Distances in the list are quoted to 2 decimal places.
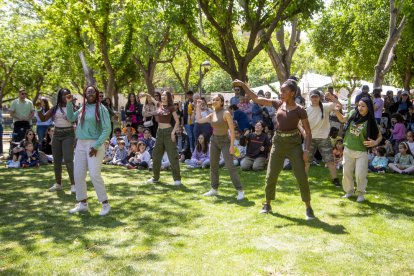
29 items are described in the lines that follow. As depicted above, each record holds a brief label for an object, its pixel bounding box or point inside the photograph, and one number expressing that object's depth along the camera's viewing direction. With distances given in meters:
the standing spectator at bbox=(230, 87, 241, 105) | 13.01
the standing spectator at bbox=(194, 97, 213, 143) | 11.74
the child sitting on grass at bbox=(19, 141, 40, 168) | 11.81
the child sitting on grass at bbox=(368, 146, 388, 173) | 10.30
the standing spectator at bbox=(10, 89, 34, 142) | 12.16
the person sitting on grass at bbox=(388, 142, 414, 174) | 10.05
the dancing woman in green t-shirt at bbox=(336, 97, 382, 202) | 7.04
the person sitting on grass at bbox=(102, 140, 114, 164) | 12.52
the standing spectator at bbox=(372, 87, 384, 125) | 11.84
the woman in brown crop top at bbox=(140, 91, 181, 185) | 8.67
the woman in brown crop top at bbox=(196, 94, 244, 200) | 7.54
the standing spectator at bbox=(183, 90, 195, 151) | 12.84
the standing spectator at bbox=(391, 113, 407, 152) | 11.52
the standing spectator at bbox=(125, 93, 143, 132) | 14.04
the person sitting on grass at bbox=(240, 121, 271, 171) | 10.70
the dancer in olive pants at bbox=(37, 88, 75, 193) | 7.71
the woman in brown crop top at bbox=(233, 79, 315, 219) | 6.03
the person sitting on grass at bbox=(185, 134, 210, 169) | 11.51
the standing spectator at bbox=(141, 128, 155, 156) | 12.09
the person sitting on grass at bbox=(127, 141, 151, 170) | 11.28
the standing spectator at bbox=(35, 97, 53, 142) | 13.17
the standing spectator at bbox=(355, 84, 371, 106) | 11.09
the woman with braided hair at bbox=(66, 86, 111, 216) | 6.36
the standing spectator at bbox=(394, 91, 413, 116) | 13.27
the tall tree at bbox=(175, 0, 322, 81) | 12.58
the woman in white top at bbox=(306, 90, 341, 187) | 8.12
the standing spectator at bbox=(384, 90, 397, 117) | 13.73
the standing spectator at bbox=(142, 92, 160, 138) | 11.72
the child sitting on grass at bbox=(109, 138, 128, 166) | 12.09
